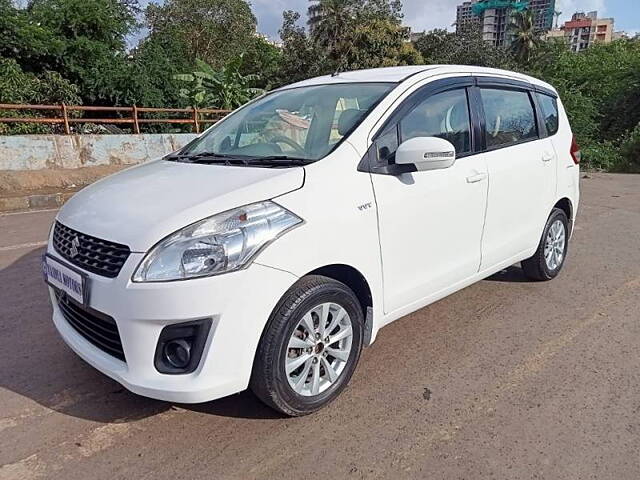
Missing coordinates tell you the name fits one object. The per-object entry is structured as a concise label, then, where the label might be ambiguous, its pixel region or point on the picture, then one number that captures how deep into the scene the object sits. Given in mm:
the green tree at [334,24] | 31703
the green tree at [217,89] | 15508
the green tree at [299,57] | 31734
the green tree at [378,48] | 29766
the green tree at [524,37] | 40762
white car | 2262
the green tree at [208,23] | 31141
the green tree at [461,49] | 32312
